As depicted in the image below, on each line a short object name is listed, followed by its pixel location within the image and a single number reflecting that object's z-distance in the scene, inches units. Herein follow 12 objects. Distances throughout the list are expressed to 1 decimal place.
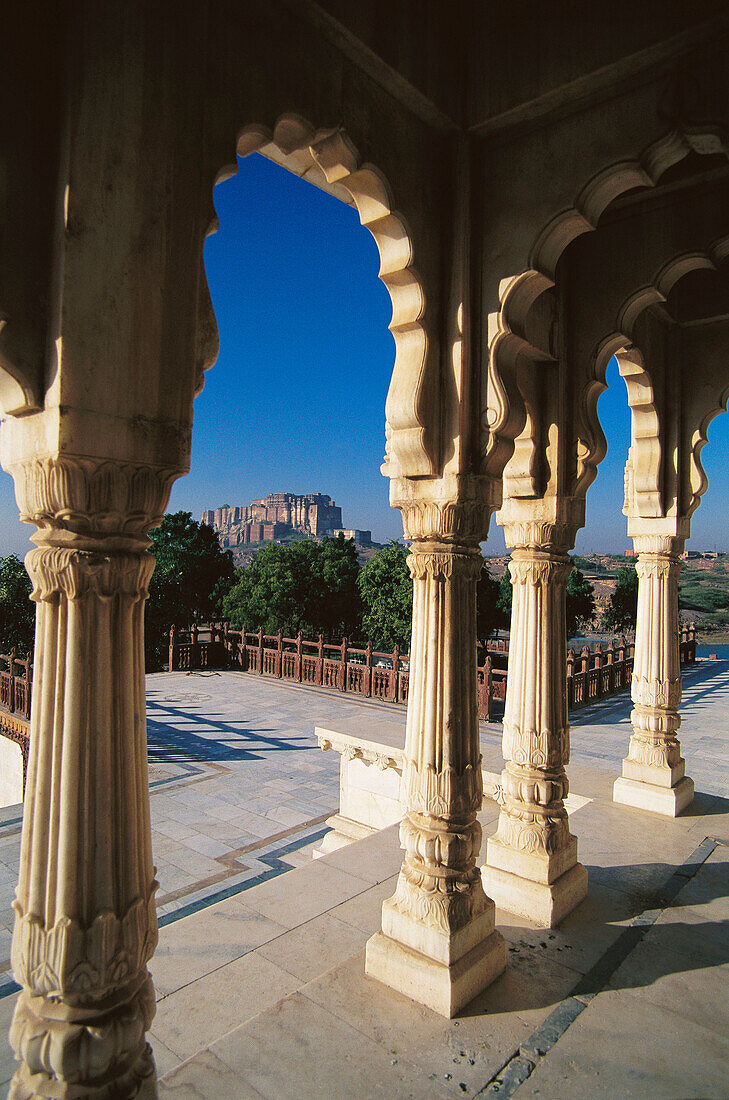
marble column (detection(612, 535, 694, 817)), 246.4
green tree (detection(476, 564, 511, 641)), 898.7
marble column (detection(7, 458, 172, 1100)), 77.1
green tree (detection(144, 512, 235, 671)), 1085.8
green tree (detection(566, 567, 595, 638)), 1114.7
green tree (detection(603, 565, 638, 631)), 1253.7
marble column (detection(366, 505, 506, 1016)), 135.4
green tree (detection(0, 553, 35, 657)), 780.0
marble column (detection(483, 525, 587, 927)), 172.2
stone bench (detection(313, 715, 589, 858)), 287.4
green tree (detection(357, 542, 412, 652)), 884.0
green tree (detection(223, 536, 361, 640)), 1018.7
